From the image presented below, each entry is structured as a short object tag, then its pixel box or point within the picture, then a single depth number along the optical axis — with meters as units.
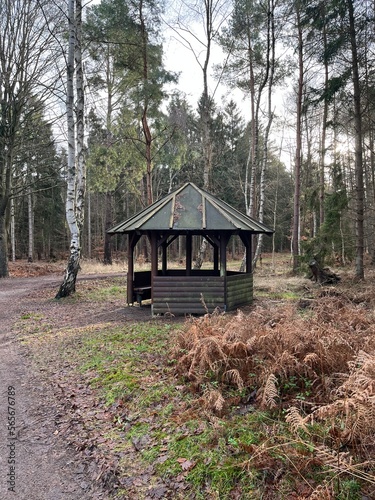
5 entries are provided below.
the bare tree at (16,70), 14.50
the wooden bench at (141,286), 10.33
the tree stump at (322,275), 12.88
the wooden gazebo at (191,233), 8.85
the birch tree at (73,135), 10.79
